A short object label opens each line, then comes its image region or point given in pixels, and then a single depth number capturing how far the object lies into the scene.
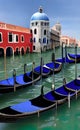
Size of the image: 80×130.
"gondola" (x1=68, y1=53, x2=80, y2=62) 14.47
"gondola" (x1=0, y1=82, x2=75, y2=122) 4.97
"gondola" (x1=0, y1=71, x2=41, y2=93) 7.51
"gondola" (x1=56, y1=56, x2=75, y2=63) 13.95
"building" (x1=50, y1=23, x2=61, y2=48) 28.65
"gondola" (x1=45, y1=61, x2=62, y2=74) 11.26
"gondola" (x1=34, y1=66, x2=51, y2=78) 10.18
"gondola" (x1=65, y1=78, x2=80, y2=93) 6.93
